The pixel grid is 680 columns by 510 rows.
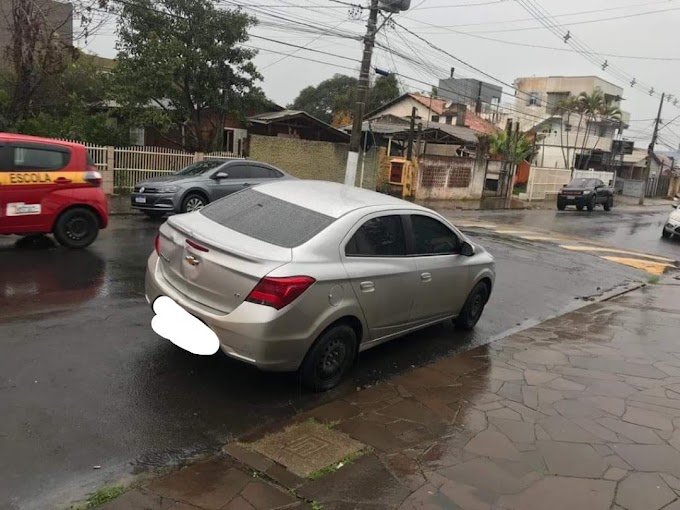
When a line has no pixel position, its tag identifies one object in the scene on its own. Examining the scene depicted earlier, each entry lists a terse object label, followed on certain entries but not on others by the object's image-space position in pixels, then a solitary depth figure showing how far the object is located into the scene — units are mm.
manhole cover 3494
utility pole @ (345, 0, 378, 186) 16562
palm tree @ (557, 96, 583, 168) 45156
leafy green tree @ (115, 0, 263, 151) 18484
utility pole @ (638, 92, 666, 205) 41847
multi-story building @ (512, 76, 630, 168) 47125
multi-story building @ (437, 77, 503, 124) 53812
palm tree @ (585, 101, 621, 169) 45219
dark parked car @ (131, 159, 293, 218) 12109
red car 7871
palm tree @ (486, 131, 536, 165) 31312
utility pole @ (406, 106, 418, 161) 24391
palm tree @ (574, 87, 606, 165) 44125
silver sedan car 4086
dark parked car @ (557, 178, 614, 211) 28219
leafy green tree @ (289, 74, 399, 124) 48188
